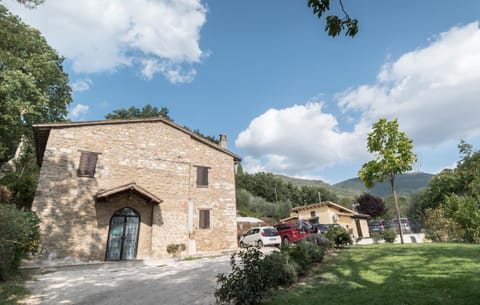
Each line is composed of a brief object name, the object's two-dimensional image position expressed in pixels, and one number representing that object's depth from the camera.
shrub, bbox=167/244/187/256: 13.34
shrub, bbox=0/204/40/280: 6.91
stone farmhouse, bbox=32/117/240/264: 11.66
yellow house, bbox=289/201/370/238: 28.89
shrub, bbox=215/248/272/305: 4.87
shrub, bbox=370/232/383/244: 17.82
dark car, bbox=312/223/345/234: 21.57
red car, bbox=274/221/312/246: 16.25
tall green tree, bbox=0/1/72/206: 16.75
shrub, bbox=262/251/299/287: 5.67
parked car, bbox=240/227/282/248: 15.60
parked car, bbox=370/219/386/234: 30.41
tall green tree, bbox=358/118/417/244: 12.79
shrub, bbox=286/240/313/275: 7.33
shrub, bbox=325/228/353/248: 12.27
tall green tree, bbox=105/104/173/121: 40.06
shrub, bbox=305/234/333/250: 10.22
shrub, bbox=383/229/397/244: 16.36
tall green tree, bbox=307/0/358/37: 3.36
